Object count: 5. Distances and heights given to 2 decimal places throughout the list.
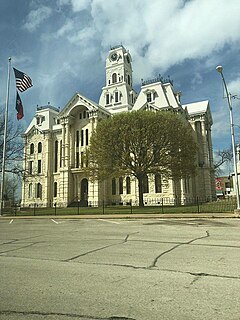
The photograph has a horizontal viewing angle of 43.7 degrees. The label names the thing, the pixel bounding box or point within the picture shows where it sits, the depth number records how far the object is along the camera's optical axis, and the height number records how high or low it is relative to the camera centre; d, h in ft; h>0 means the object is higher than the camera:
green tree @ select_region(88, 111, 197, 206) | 112.27 +20.65
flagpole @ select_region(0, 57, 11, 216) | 99.17 +11.23
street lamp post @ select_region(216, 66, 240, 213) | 65.41 +18.05
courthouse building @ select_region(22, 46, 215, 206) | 154.61 +34.83
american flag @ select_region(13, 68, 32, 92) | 94.74 +39.02
